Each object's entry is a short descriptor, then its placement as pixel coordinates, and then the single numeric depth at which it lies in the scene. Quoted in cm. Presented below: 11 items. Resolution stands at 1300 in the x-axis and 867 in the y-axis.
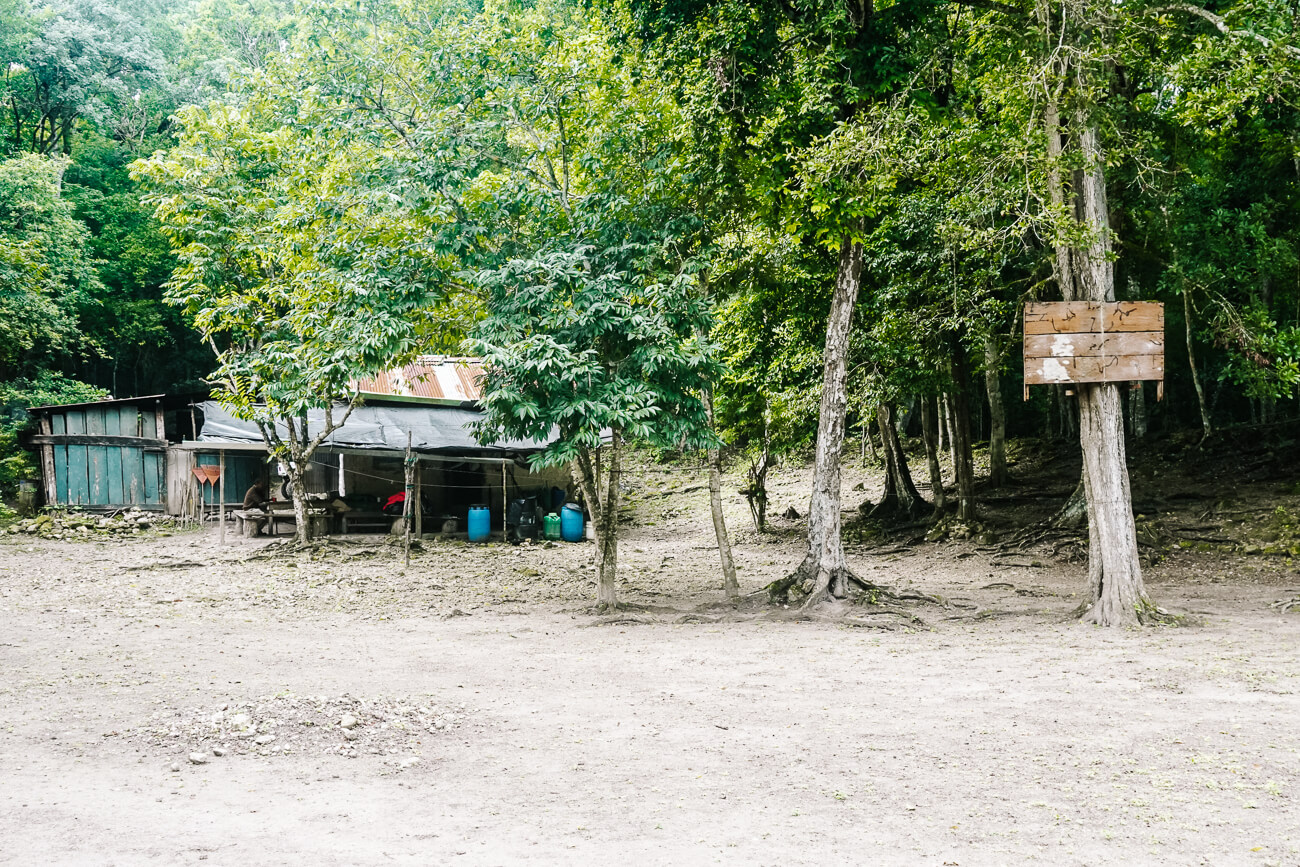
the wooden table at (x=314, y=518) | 1925
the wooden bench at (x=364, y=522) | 1995
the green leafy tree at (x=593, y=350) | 1016
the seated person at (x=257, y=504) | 1961
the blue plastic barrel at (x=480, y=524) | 2017
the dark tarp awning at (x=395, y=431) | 1928
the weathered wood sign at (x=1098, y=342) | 970
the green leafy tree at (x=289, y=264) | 1091
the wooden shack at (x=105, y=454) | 2145
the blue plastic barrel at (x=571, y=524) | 2097
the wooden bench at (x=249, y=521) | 1959
